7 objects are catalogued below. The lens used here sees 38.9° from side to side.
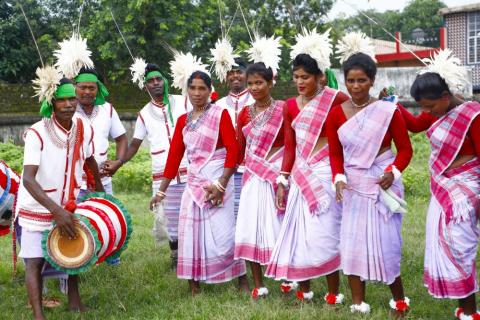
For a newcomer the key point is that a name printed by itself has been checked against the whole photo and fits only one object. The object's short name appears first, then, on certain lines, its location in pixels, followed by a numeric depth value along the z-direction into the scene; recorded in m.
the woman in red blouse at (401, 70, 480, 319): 4.54
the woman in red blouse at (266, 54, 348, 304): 5.14
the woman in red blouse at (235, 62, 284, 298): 5.66
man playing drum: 5.05
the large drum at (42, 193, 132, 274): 5.02
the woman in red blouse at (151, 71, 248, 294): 5.88
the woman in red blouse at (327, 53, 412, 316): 4.78
